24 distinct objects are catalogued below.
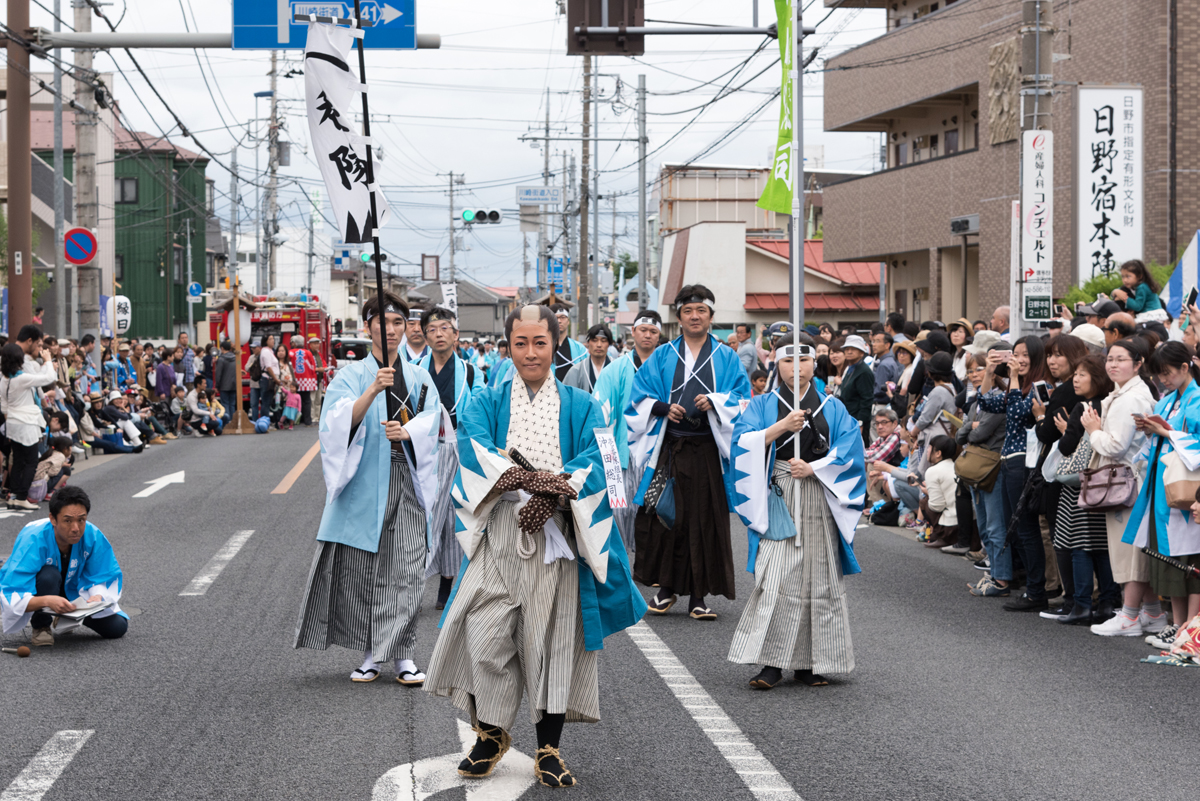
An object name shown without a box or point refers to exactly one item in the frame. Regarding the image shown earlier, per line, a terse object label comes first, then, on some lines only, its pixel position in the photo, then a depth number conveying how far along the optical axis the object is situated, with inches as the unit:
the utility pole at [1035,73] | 452.1
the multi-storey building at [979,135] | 767.7
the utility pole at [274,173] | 1788.9
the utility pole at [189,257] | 2008.0
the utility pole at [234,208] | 1675.7
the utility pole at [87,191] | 813.2
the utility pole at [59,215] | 840.9
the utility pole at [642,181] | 1305.2
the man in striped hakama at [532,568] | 188.5
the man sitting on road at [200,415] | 927.0
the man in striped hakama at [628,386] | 338.3
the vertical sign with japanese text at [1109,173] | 670.5
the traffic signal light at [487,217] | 1574.8
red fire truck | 1316.4
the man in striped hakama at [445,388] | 325.7
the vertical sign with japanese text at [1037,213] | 449.7
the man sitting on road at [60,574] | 276.2
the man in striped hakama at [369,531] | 247.1
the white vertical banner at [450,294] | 1490.0
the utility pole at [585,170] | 1556.3
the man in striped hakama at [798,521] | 248.4
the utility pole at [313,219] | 2268.7
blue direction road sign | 581.3
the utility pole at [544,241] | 2478.7
